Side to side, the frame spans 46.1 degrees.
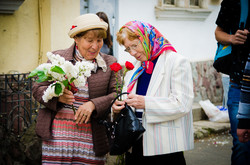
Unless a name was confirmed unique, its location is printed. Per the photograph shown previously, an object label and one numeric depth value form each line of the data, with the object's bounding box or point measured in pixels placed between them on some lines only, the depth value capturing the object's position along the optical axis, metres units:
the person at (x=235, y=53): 2.55
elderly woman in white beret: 2.63
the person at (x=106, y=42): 5.35
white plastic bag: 6.55
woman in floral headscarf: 2.44
